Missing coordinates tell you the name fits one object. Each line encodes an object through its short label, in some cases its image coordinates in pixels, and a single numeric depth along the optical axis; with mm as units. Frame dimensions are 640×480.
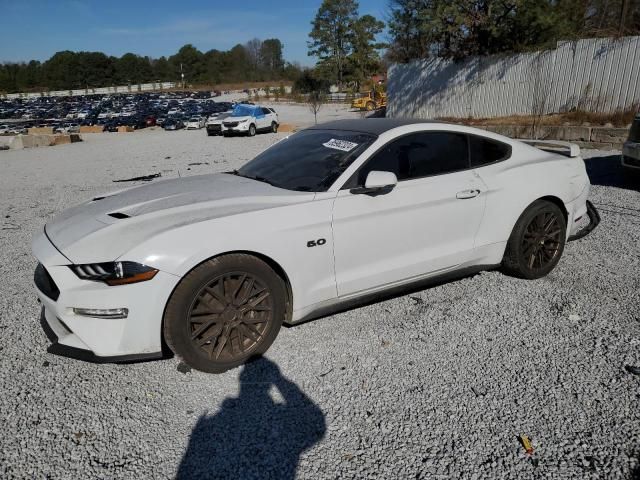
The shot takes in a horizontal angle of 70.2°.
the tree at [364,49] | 65062
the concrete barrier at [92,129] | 31453
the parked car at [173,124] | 30562
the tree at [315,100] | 25956
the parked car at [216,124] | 22478
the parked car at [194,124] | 30312
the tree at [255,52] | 123356
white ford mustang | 2564
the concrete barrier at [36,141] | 20750
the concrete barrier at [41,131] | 28719
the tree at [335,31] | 67438
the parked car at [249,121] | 21625
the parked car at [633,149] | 6816
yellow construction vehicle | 38562
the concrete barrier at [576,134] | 11676
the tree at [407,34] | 19000
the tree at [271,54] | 124750
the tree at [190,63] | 124312
